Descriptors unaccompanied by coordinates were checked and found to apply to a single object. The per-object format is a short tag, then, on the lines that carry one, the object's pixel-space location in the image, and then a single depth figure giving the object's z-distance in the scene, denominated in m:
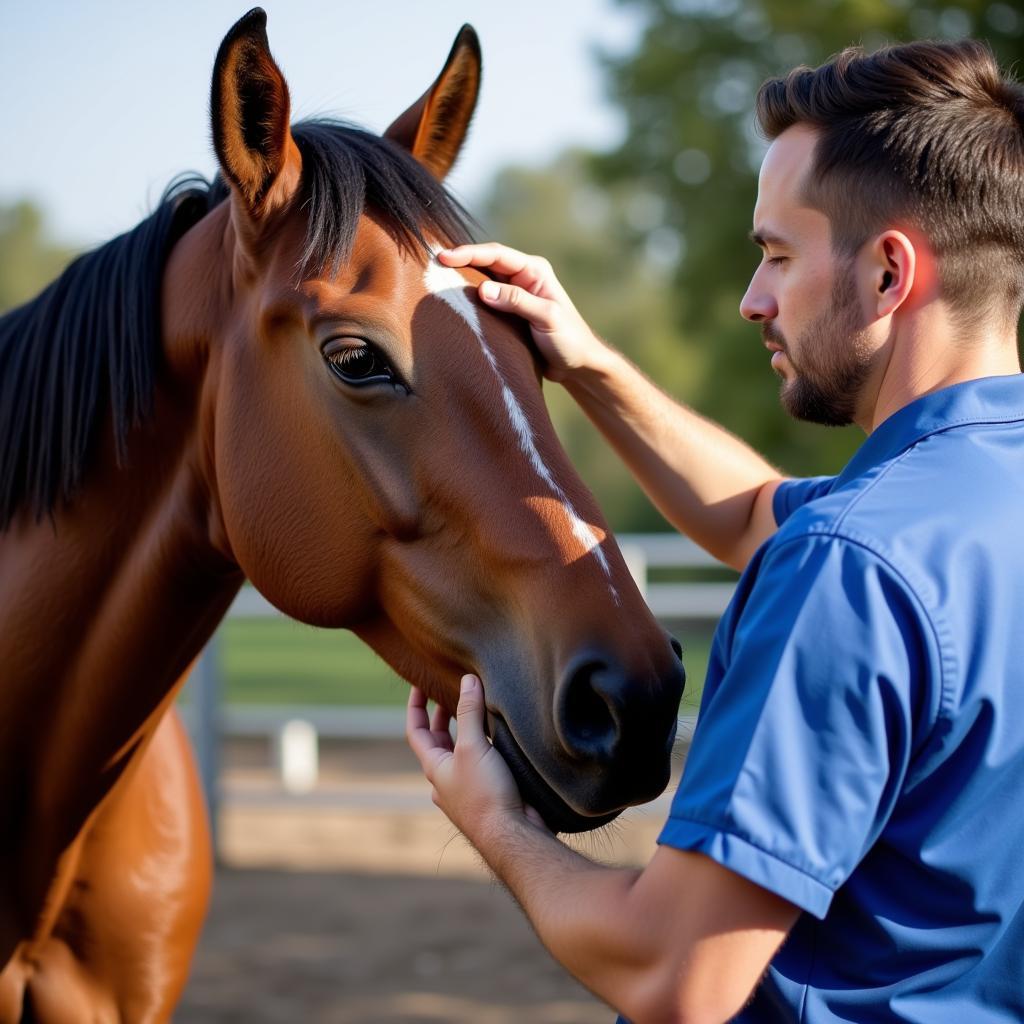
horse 1.74
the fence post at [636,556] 7.46
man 1.25
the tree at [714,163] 13.38
